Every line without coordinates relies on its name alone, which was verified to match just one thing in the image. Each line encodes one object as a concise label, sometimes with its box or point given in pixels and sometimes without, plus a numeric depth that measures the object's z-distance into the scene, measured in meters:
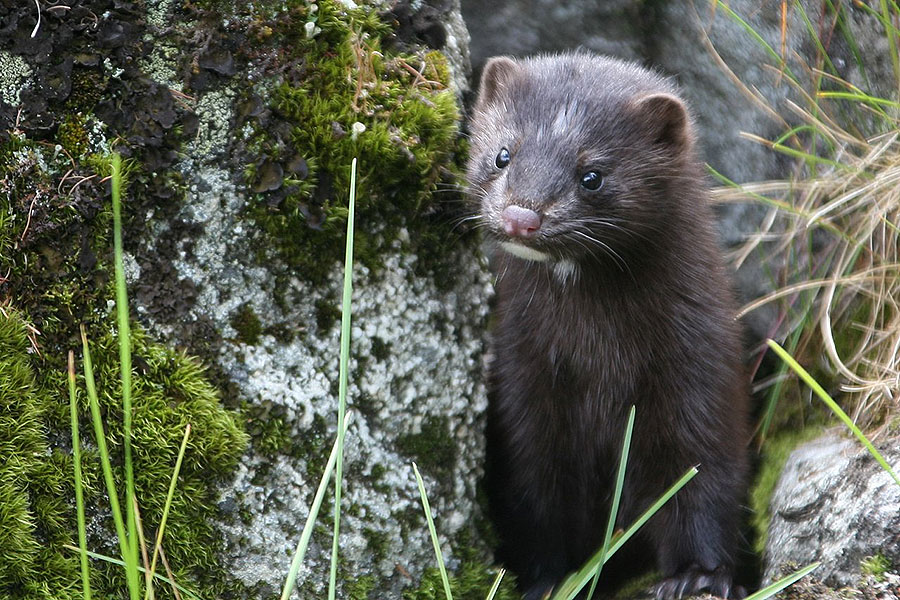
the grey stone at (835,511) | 6.74
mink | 6.73
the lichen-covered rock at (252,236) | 6.16
